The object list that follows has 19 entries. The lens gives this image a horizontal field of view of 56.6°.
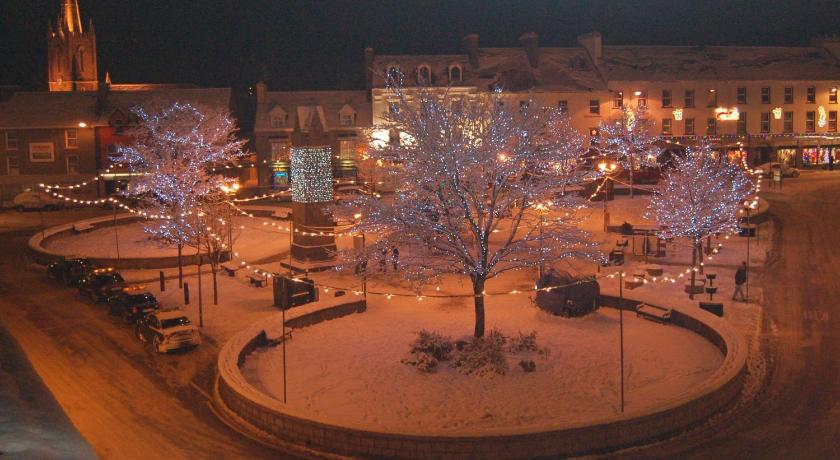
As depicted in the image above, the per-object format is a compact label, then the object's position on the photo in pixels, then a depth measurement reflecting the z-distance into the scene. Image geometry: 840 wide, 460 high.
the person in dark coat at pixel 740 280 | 24.78
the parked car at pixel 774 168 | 58.12
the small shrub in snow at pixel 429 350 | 18.52
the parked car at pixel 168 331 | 20.94
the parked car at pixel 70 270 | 29.45
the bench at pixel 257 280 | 28.41
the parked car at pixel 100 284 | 26.88
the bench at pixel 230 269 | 30.52
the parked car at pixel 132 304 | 24.03
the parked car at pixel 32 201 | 52.53
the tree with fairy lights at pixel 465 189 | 19.27
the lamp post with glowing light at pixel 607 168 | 43.01
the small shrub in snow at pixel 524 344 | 19.47
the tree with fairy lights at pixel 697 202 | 27.59
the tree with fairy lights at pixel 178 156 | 37.91
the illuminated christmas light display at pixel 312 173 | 31.62
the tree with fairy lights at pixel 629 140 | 53.84
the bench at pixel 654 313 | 22.25
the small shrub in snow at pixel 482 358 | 18.02
